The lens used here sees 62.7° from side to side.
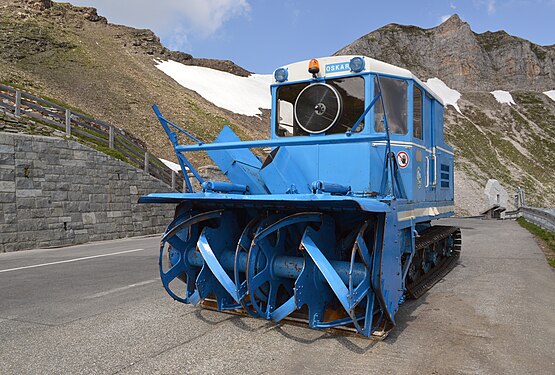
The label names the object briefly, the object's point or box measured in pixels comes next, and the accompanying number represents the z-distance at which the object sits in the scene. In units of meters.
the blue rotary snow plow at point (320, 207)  4.50
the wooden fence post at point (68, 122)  15.80
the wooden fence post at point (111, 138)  17.48
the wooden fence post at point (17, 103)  14.98
